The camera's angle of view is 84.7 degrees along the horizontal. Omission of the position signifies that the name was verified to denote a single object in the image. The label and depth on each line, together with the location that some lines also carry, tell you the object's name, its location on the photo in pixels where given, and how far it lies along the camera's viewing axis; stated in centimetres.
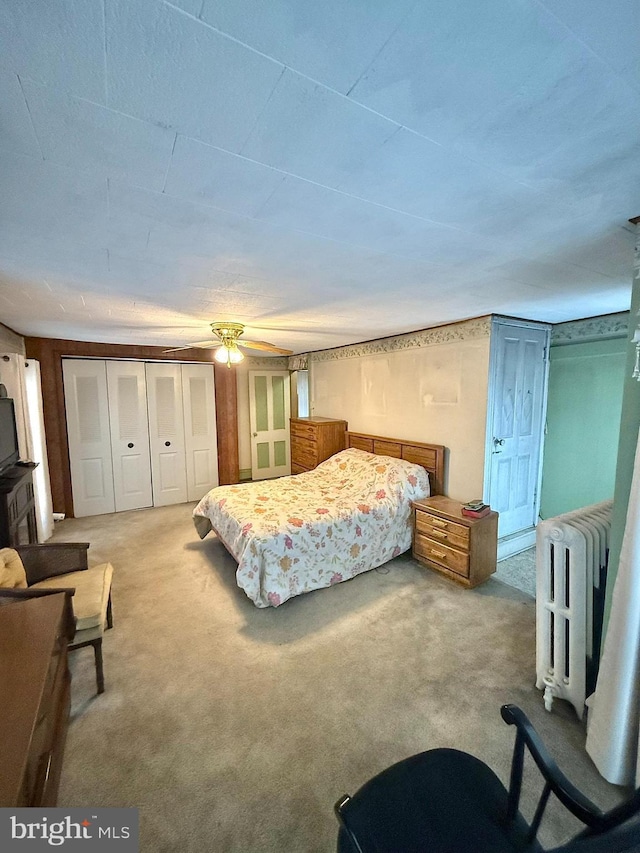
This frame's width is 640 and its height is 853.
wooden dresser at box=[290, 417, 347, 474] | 491
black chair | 92
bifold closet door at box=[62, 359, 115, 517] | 451
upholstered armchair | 190
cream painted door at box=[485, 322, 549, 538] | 329
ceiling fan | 294
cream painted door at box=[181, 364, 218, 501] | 525
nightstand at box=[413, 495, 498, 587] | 292
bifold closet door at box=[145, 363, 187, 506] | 501
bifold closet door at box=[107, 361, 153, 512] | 476
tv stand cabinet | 236
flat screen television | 275
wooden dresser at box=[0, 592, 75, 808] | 97
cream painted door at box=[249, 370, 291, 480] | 623
